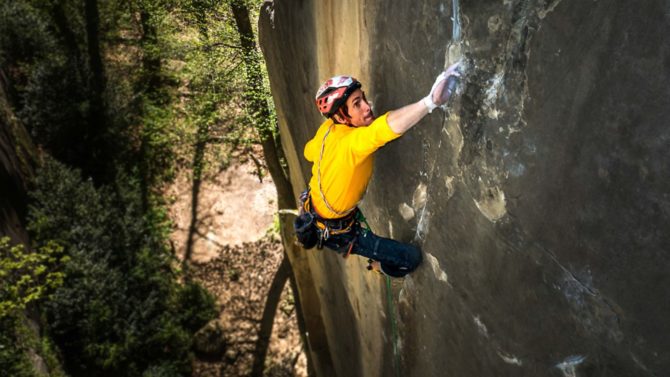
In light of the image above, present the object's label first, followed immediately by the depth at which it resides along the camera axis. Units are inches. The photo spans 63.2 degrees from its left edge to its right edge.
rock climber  106.6
